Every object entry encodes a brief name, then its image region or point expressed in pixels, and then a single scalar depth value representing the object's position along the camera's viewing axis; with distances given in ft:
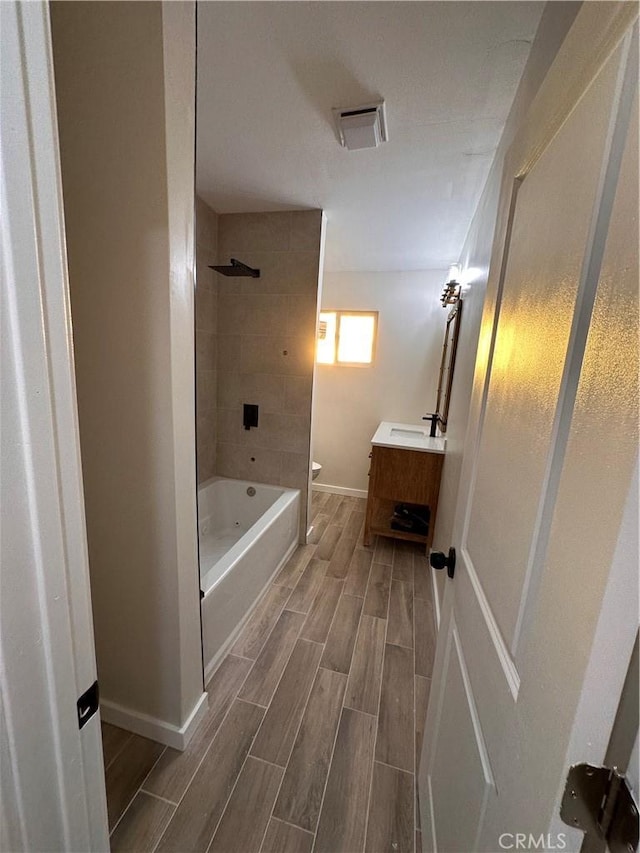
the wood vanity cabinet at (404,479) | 8.58
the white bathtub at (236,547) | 5.38
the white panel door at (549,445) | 1.21
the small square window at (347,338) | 12.16
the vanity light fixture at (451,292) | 8.48
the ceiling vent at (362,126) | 4.52
